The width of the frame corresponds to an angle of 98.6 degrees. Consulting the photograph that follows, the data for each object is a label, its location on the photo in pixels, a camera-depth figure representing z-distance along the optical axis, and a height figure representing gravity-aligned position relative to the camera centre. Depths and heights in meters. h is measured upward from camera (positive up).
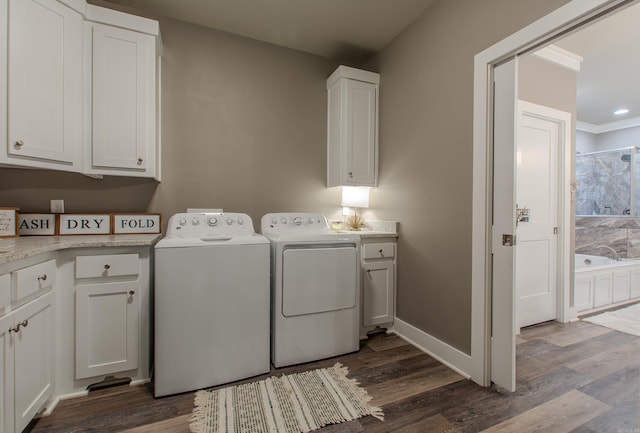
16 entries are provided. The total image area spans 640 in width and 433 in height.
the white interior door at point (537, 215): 2.64 +0.02
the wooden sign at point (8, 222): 1.73 -0.05
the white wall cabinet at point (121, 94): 1.90 +0.85
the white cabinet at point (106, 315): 1.60 -0.60
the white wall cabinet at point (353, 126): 2.67 +0.89
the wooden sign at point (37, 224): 1.88 -0.07
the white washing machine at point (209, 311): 1.62 -0.60
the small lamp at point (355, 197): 2.97 +0.21
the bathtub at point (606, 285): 2.98 -0.77
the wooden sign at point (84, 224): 1.97 -0.07
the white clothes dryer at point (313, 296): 1.93 -0.58
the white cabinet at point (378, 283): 2.42 -0.60
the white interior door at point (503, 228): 1.61 -0.07
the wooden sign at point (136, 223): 2.11 -0.07
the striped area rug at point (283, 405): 1.39 -1.05
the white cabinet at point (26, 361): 1.13 -0.68
